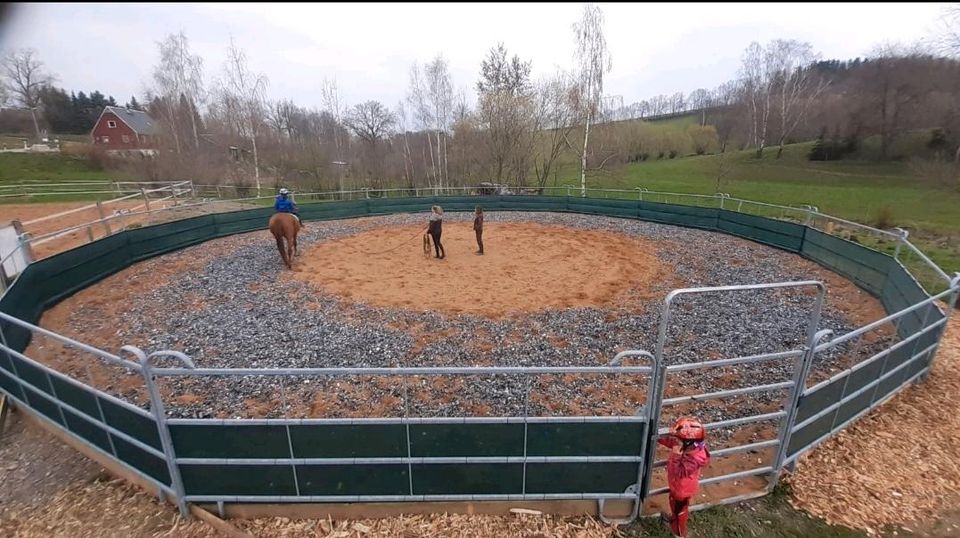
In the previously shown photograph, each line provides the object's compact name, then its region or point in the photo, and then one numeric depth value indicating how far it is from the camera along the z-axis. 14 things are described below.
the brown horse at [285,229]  11.59
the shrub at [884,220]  17.45
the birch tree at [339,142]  33.19
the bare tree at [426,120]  31.69
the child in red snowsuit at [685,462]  3.60
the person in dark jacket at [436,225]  12.43
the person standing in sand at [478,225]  13.22
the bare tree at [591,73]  25.81
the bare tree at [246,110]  29.00
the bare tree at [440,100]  31.11
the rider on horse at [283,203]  11.73
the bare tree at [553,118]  26.66
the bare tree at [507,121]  27.45
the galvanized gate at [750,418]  3.59
